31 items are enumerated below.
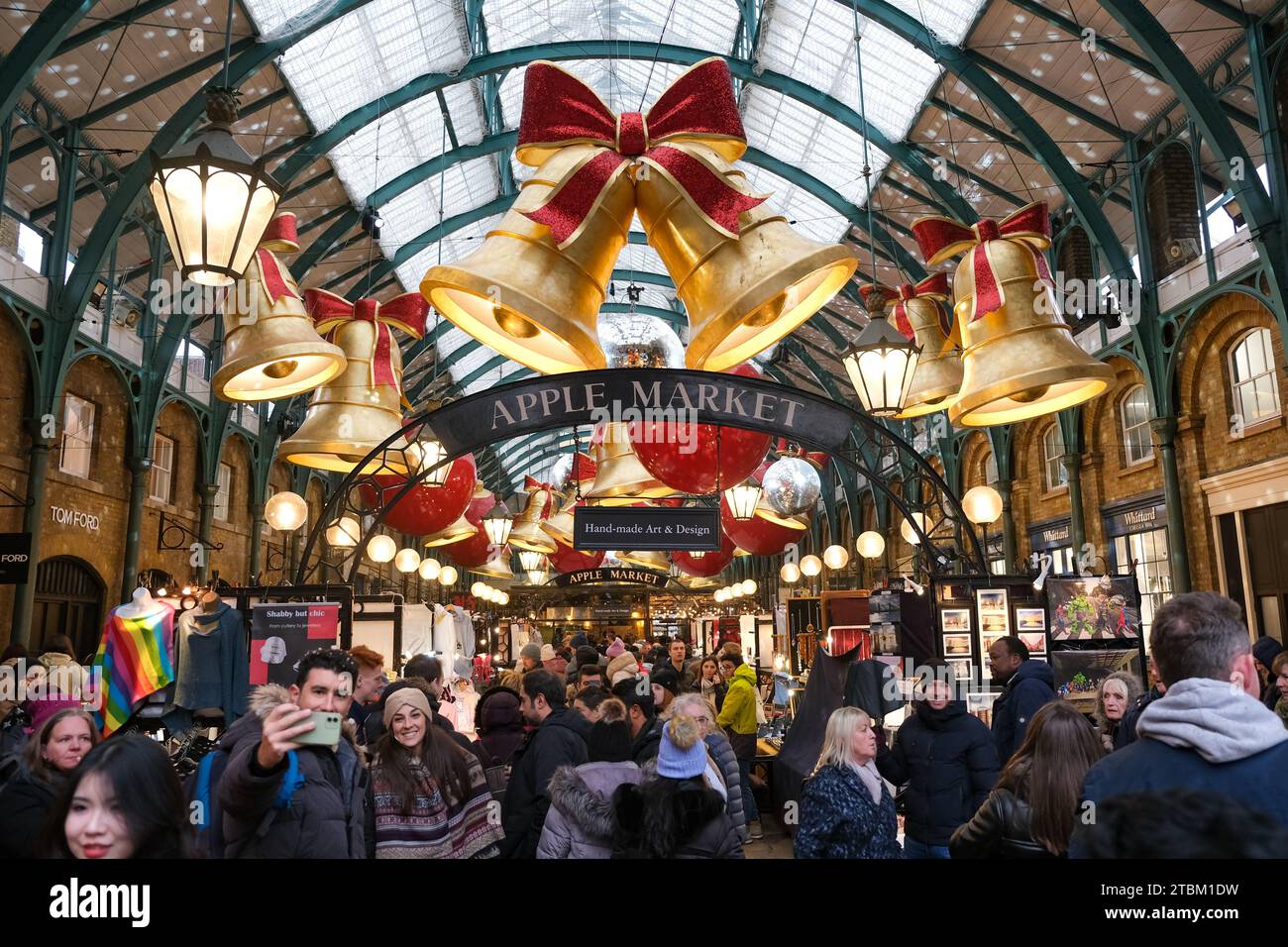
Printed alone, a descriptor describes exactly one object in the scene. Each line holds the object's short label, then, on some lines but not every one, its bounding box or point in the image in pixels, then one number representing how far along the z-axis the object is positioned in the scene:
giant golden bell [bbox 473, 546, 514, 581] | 14.04
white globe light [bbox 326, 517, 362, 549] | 10.58
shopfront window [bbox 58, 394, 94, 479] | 13.34
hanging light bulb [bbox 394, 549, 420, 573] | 15.44
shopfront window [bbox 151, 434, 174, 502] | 16.31
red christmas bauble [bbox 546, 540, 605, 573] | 14.71
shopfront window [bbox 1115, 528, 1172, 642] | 13.15
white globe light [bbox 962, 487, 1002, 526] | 9.41
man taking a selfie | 2.03
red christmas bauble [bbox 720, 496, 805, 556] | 10.11
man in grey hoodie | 1.70
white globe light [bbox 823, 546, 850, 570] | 17.41
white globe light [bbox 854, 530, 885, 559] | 14.85
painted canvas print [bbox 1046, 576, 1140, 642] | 8.62
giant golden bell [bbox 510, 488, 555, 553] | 12.45
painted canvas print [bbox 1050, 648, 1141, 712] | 8.60
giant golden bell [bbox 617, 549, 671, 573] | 14.87
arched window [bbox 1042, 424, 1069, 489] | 16.20
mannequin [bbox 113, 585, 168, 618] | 6.12
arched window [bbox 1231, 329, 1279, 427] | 10.91
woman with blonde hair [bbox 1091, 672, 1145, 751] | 5.31
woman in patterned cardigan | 3.63
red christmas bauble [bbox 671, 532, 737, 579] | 11.42
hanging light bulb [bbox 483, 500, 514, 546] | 11.95
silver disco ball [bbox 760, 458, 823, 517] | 9.12
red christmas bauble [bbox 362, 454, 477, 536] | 7.30
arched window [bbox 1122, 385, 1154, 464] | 13.70
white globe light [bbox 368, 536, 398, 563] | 11.84
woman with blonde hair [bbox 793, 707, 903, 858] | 3.74
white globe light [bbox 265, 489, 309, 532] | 10.05
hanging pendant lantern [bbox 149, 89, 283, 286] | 3.21
